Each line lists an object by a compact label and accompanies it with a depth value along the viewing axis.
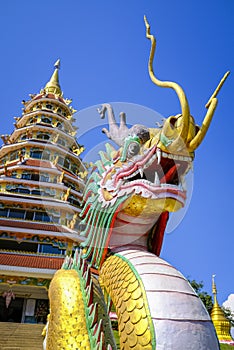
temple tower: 11.91
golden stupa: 12.37
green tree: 21.31
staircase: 6.68
